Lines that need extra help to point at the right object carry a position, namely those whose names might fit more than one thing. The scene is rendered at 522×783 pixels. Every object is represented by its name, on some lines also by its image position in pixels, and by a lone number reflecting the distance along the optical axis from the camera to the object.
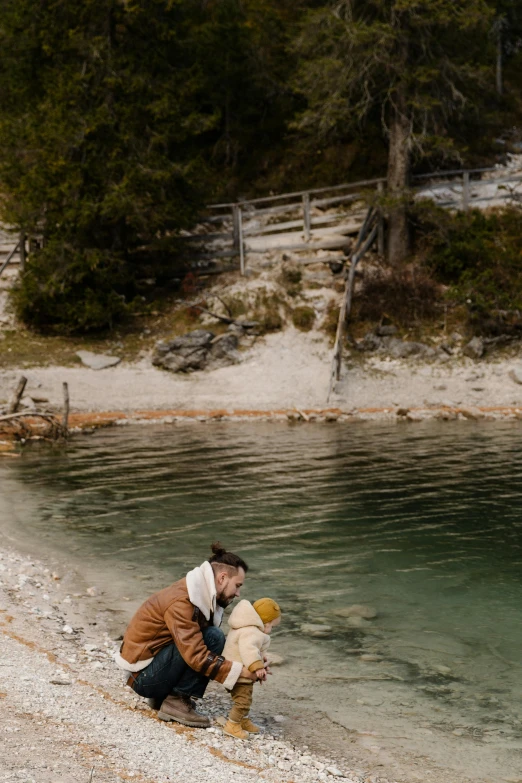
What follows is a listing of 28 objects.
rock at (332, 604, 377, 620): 9.28
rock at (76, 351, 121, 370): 29.42
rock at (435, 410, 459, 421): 24.91
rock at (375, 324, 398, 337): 29.77
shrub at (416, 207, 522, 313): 29.47
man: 5.93
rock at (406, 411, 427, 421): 24.97
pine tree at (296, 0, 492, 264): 30.59
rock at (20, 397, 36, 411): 24.71
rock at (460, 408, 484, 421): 24.91
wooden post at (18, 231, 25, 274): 33.65
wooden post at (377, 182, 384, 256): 34.09
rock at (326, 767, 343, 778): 5.75
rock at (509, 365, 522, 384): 27.05
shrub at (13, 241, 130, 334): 31.16
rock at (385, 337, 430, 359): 28.86
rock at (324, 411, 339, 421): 24.97
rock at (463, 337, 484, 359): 28.50
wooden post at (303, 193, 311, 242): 34.53
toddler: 6.10
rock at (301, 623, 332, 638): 8.74
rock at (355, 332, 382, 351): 29.41
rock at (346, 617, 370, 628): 8.95
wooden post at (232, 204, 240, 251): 35.79
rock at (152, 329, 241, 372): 29.61
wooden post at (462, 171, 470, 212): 34.16
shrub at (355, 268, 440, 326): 30.69
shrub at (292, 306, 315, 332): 31.22
